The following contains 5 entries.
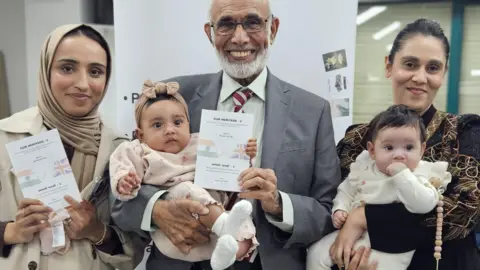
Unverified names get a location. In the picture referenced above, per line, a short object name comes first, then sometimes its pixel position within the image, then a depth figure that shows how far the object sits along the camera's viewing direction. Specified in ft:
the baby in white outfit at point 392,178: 4.94
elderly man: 5.14
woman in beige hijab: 5.26
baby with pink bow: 4.96
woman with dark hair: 5.07
